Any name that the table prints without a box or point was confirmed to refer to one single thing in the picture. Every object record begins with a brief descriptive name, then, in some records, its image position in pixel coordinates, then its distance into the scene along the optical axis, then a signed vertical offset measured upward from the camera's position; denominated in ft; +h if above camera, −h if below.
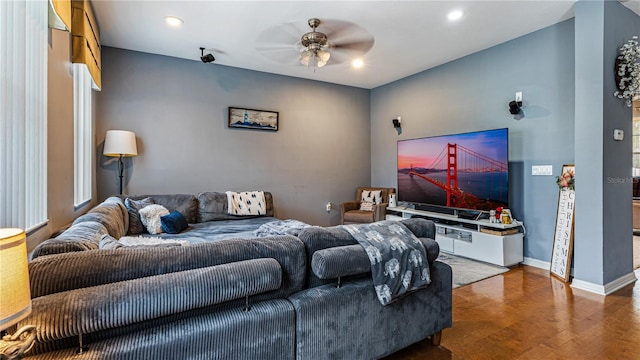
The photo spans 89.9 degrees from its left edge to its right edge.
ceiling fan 11.16 +5.39
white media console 11.82 -2.37
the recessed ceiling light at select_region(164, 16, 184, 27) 10.66 +5.35
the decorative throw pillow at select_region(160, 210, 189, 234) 10.68 -1.49
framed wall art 15.56 +3.02
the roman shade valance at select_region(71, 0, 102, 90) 8.11 +3.85
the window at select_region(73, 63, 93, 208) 9.52 +1.49
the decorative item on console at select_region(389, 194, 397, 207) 17.04 -1.09
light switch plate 11.51 +0.37
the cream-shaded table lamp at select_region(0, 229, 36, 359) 2.62 -0.96
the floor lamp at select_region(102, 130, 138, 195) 12.10 +1.36
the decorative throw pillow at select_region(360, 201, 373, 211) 17.49 -1.44
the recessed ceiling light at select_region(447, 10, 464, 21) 10.23 +5.36
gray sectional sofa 3.50 -1.57
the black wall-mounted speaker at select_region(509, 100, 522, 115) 12.20 +2.81
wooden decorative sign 10.50 -1.57
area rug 10.66 -3.24
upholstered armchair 16.51 -1.56
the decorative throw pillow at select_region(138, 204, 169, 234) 10.75 -1.31
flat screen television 12.34 +0.39
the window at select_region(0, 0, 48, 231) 5.04 +1.12
